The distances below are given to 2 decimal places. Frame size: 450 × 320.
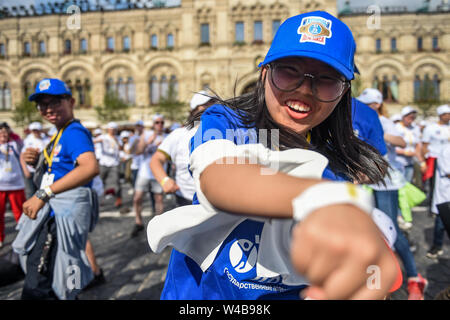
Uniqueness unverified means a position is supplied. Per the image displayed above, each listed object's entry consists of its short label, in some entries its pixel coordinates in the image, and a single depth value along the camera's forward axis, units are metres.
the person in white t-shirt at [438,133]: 5.83
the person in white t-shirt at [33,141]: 6.87
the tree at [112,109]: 25.59
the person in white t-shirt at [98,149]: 8.51
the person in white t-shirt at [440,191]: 3.66
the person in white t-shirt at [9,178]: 5.13
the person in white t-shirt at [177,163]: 3.52
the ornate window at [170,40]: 26.83
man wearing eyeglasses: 2.31
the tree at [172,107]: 25.09
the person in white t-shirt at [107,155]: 8.34
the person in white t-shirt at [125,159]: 9.16
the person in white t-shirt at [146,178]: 5.63
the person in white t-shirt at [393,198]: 3.12
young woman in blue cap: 0.44
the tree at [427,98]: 24.12
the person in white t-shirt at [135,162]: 6.97
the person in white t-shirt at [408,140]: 6.64
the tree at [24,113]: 26.09
